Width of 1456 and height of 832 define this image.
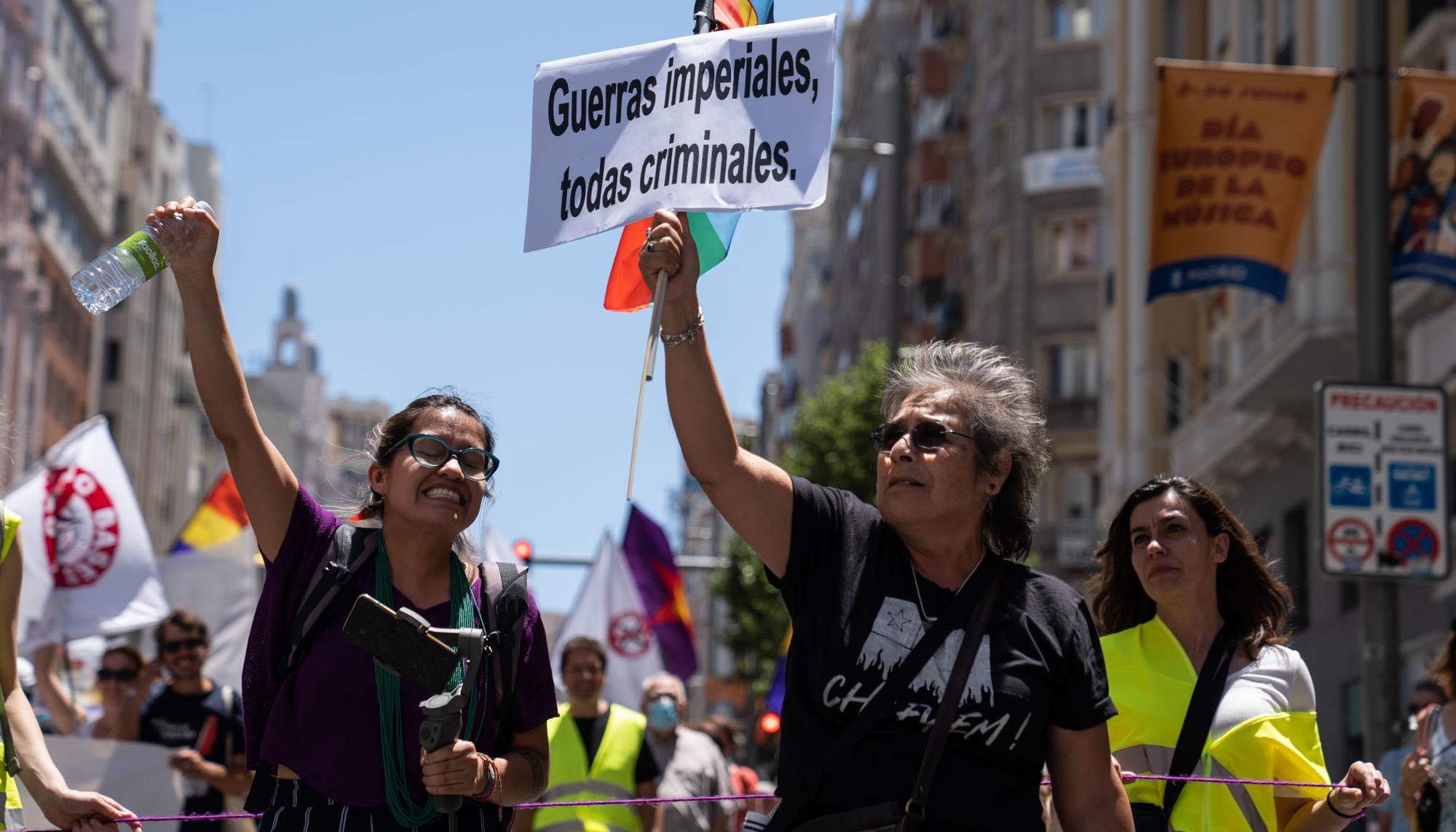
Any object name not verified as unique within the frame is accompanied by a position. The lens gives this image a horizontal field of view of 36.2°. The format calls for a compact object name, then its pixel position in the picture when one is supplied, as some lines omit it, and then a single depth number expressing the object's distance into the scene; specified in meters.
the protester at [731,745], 15.31
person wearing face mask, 11.54
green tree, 31.41
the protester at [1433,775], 6.98
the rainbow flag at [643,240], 5.19
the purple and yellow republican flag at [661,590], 22.42
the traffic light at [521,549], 21.75
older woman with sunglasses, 4.50
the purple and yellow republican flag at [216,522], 18.05
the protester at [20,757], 4.87
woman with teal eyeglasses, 4.69
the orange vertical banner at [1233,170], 13.34
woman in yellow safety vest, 5.77
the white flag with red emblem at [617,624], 19.28
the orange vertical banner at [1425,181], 12.34
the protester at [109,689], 10.70
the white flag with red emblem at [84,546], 13.41
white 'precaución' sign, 10.60
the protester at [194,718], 9.65
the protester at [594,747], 10.74
